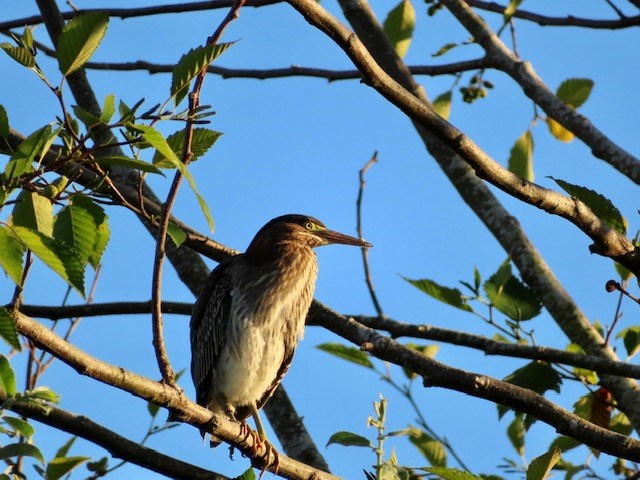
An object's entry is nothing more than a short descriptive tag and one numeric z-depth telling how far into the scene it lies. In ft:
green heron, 35.99
